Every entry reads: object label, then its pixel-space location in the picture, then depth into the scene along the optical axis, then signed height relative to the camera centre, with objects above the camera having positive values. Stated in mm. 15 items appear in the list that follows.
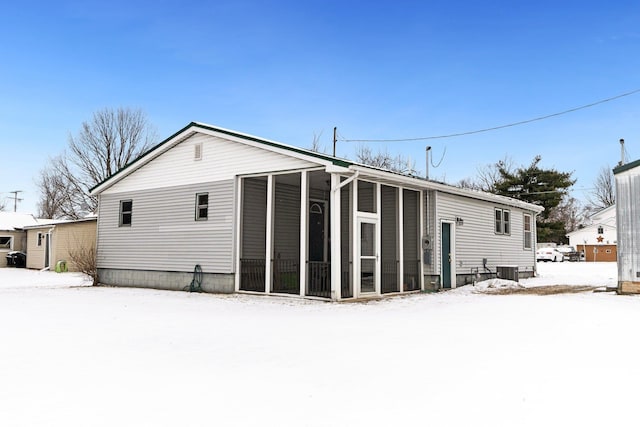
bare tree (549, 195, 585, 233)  59219 +3928
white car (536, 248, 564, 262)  39875 -700
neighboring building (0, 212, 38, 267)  30641 +403
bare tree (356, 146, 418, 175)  39381 +6857
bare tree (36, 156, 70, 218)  37819 +4510
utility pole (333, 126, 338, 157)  29773 +6645
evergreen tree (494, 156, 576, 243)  41844 +4944
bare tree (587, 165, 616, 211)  52225 +5963
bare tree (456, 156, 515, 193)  46531 +6926
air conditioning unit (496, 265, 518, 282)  16797 -893
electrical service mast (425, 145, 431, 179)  18064 +3107
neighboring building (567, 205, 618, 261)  44719 +312
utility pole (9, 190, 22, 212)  62131 +5425
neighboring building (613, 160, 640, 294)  12164 +456
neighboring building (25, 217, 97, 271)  24469 +147
